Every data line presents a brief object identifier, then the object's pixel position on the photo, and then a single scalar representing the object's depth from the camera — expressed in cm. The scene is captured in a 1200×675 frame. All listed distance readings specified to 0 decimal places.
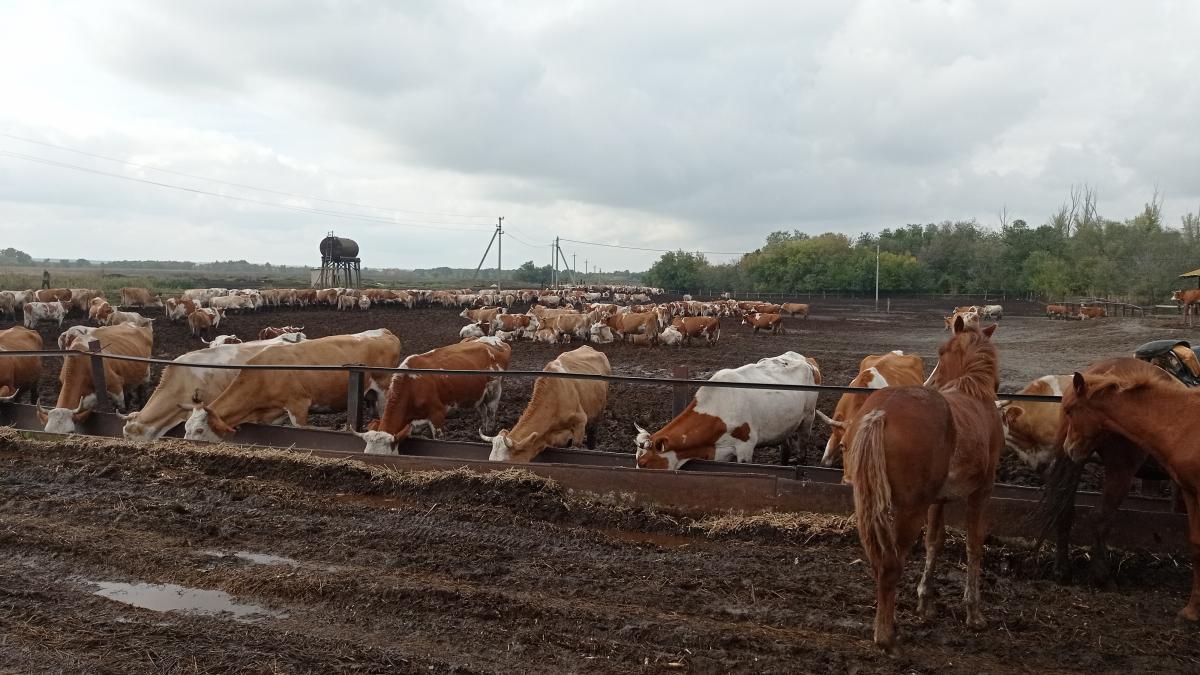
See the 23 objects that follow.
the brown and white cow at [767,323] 3300
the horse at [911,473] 383
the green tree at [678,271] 10375
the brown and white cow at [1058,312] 4425
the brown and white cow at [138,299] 3739
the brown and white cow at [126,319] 2366
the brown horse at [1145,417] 460
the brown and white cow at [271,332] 1934
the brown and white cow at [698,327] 2662
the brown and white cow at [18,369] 1147
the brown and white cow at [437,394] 847
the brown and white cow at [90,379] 920
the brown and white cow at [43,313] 2797
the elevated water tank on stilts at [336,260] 6975
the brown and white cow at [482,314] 3283
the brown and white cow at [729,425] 755
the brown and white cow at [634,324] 2675
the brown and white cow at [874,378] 830
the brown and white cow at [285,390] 856
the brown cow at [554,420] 776
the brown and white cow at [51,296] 3284
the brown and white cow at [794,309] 4628
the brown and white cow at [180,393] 895
